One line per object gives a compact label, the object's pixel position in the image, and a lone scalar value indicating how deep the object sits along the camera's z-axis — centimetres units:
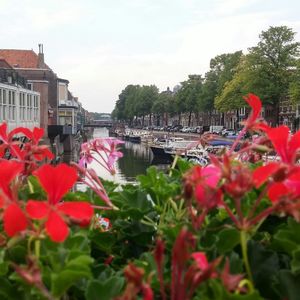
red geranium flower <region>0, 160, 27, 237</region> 54
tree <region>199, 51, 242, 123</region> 3128
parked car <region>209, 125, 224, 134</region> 3657
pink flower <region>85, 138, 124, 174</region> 113
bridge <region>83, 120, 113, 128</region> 7212
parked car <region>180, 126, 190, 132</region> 4677
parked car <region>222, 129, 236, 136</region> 3097
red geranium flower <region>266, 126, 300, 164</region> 68
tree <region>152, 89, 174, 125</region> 4869
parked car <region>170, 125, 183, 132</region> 5085
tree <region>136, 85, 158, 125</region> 5733
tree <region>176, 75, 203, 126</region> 4048
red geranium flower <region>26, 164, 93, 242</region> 53
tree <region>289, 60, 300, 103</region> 2128
